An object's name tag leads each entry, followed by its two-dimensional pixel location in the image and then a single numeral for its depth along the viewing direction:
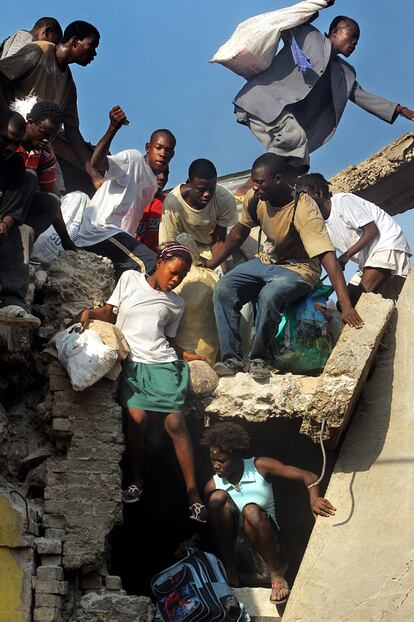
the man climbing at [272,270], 8.73
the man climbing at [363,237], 9.87
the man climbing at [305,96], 10.77
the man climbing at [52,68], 9.55
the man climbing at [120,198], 9.49
